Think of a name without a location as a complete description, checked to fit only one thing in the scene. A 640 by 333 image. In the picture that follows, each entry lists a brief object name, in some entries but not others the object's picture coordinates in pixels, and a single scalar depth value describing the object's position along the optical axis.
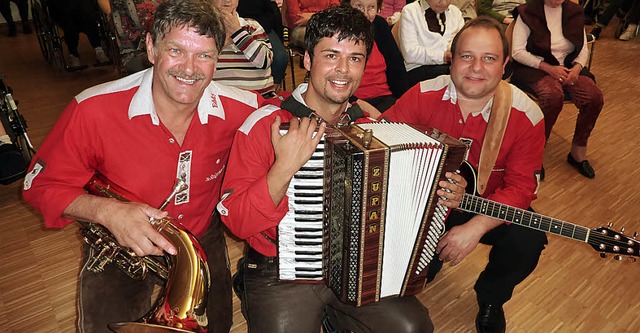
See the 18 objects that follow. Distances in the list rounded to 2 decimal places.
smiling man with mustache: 1.73
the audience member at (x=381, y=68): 3.35
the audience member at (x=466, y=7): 4.58
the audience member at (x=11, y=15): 7.43
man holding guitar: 2.18
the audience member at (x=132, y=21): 3.55
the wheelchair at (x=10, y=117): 3.19
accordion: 1.53
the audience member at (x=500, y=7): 4.87
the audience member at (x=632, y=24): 7.09
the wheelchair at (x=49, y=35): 5.57
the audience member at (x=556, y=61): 3.62
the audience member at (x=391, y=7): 4.74
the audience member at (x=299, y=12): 4.26
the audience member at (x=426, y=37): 3.64
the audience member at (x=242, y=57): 2.93
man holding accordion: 1.78
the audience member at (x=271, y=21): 3.82
